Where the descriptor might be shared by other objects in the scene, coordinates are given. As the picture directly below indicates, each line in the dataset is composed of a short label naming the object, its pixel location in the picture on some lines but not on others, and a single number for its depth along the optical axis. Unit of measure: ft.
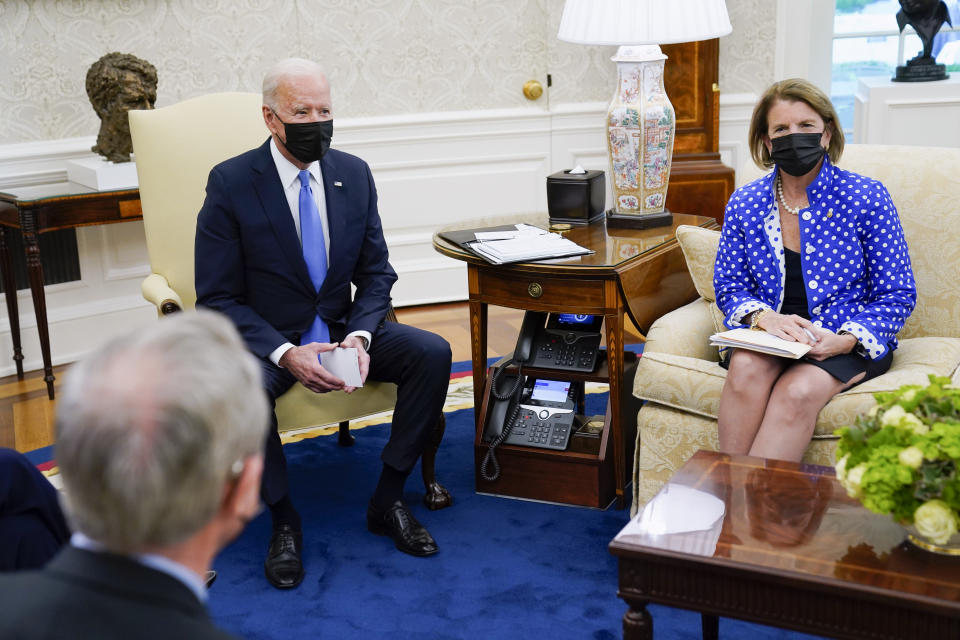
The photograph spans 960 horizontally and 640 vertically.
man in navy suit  8.63
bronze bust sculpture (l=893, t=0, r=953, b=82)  14.67
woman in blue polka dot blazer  7.89
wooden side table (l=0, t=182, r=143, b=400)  11.98
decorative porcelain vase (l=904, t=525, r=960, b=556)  5.42
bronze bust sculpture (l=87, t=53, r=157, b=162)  12.32
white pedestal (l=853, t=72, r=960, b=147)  14.42
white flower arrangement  5.18
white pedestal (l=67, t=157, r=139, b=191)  12.35
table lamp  9.57
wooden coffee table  5.20
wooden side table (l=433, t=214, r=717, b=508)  8.89
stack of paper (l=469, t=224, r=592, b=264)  9.05
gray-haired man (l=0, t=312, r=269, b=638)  2.89
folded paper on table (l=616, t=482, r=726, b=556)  5.78
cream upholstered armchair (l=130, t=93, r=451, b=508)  9.80
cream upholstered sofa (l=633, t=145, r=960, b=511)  8.45
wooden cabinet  14.75
